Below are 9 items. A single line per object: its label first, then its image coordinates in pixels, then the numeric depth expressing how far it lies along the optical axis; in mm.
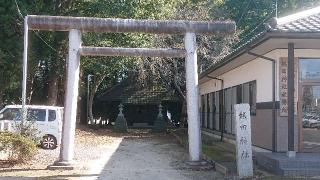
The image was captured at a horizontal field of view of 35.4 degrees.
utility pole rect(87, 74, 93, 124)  43112
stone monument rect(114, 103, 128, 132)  38916
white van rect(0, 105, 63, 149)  21906
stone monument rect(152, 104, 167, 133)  40250
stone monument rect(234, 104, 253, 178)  12586
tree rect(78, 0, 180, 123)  26016
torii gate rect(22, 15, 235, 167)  14688
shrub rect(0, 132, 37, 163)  14961
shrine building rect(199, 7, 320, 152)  13250
